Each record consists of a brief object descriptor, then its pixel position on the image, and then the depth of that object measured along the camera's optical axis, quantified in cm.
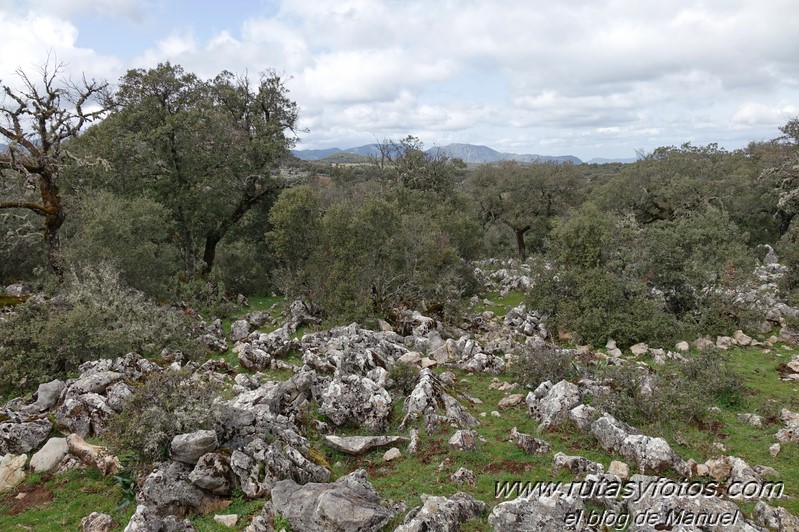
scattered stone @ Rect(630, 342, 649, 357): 1448
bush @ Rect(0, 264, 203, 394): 1180
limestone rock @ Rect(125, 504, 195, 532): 650
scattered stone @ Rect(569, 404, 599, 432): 902
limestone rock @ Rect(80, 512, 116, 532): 690
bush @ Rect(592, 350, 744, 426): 934
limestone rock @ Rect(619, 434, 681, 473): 763
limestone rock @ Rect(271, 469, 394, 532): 630
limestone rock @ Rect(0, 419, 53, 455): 884
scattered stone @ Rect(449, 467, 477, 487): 762
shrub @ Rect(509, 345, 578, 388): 1143
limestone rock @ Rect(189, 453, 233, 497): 732
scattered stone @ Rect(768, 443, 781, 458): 823
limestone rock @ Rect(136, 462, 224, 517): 708
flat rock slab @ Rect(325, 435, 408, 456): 866
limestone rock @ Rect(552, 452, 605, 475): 760
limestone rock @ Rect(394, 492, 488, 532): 615
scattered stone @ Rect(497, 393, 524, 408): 1077
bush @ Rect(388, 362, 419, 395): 1112
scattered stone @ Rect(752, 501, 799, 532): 612
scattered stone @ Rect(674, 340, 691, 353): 1450
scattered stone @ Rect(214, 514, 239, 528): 690
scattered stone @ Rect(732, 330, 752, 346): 1505
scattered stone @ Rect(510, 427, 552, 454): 852
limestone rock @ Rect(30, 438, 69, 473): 845
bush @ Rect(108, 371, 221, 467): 769
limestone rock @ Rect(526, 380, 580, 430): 950
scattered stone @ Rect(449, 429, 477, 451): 855
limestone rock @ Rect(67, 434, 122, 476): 812
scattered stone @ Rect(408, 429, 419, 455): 866
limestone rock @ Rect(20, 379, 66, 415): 1011
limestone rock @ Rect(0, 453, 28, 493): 804
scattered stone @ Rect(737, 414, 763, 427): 936
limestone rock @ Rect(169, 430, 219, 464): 754
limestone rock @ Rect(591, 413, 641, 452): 823
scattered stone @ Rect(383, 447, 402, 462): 855
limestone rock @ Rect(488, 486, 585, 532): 601
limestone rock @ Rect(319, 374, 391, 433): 958
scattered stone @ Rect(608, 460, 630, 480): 748
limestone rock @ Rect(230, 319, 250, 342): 1675
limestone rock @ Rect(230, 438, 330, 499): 746
